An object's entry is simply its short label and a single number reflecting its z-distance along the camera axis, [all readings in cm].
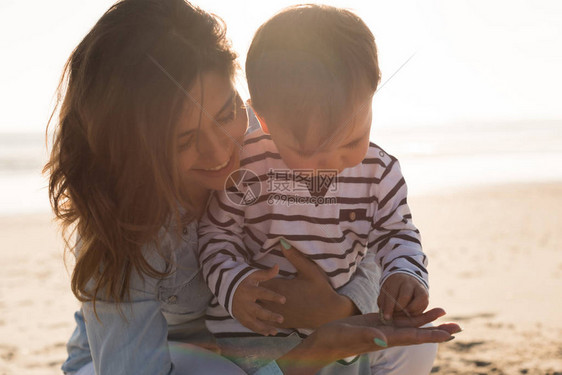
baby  164
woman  175
